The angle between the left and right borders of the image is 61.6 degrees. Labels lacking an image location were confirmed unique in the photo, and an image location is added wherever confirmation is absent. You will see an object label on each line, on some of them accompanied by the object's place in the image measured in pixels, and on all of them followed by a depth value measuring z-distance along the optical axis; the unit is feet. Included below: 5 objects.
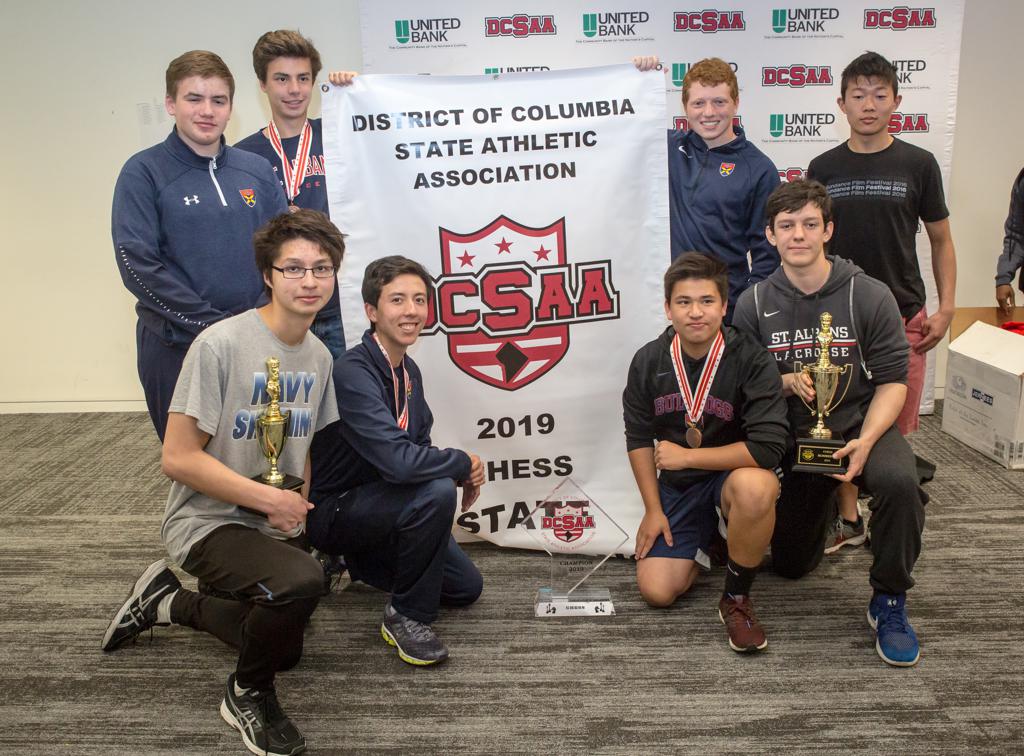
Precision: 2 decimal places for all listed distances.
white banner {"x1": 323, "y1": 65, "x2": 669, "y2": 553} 9.53
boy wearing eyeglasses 6.68
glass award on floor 8.87
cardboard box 12.75
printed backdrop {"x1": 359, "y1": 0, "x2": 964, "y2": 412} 14.74
